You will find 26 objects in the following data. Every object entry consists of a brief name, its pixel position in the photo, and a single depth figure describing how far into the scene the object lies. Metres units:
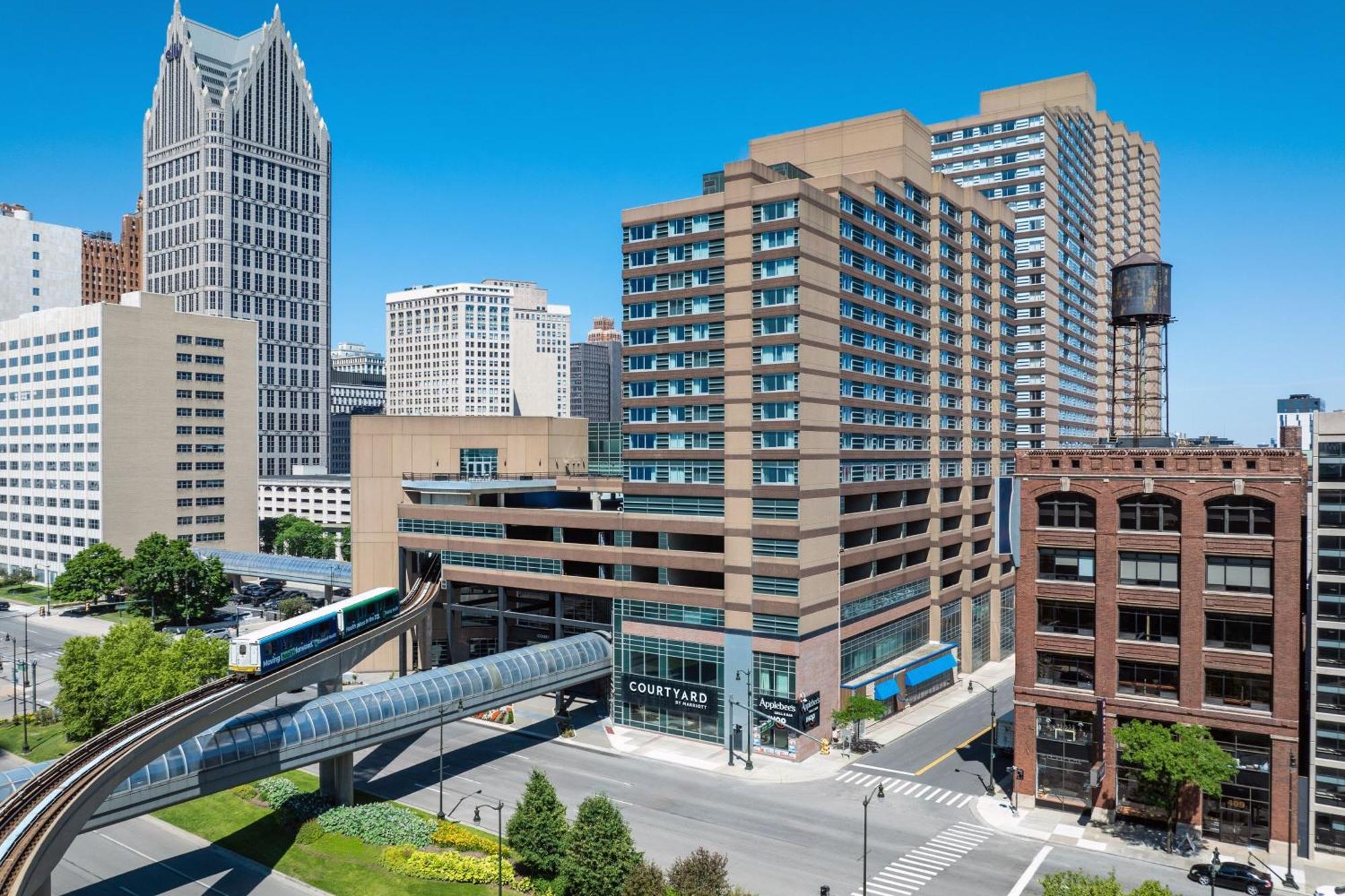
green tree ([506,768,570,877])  51.28
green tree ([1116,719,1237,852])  53.59
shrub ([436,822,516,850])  56.16
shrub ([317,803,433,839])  57.16
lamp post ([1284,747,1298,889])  54.53
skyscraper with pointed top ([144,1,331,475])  155.00
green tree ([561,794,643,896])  46.97
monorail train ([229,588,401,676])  57.66
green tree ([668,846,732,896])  45.28
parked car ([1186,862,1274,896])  50.44
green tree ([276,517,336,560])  182.12
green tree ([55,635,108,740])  71.31
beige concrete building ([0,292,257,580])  146.75
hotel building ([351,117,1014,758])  75.88
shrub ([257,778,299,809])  62.45
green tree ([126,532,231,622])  122.75
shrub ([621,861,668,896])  44.69
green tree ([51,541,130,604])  129.00
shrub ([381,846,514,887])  52.50
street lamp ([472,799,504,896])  48.65
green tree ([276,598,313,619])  124.31
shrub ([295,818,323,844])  57.12
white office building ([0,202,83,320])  196.25
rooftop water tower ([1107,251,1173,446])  72.31
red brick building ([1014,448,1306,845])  55.66
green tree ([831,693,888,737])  75.88
